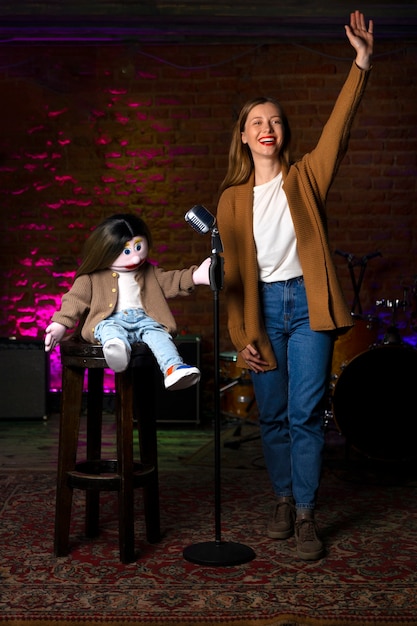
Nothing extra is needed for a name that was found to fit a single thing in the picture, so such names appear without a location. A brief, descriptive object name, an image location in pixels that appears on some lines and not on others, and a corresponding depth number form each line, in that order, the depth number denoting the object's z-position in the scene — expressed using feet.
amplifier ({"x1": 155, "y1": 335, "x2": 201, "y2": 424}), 19.06
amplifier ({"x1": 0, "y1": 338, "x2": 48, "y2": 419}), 19.54
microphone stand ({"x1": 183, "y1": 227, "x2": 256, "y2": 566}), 9.00
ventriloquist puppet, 9.48
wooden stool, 9.05
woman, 9.36
